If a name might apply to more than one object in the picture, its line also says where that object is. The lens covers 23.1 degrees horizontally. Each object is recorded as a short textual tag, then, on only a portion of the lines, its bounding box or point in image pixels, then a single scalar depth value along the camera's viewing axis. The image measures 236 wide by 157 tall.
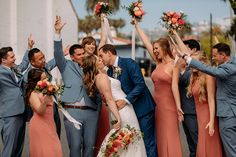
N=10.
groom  8.37
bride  8.11
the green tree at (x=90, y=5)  82.44
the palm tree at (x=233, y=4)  25.21
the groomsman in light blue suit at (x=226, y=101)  7.71
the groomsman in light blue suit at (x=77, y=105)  8.44
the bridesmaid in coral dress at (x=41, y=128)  7.80
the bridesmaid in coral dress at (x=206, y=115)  7.99
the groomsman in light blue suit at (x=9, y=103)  8.78
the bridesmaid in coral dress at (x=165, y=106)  8.60
